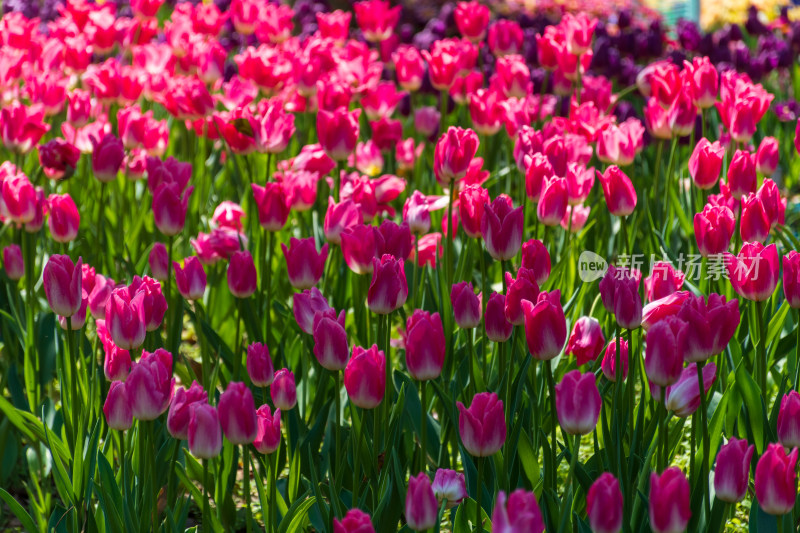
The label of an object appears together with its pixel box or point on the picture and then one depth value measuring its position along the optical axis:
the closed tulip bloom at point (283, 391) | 5.63
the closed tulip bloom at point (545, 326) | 5.50
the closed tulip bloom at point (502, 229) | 5.68
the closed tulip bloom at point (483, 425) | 5.44
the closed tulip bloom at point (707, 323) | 5.46
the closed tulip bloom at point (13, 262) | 6.02
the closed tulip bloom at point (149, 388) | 5.49
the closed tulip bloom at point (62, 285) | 5.64
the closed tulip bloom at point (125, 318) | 5.60
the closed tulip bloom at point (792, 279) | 5.60
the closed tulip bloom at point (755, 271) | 5.61
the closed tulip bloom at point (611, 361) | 5.62
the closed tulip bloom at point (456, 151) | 5.95
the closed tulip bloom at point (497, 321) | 5.59
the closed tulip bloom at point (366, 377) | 5.49
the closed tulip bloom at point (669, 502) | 5.32
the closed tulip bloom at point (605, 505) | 5.32
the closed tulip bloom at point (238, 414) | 5.47
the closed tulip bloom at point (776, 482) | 5.36
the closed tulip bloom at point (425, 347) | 5.51
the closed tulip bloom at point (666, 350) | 5.45
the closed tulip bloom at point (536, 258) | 5.69
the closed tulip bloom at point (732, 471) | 5.39
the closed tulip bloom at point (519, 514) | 5.26
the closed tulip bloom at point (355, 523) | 5.31
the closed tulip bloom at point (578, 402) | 5.43
